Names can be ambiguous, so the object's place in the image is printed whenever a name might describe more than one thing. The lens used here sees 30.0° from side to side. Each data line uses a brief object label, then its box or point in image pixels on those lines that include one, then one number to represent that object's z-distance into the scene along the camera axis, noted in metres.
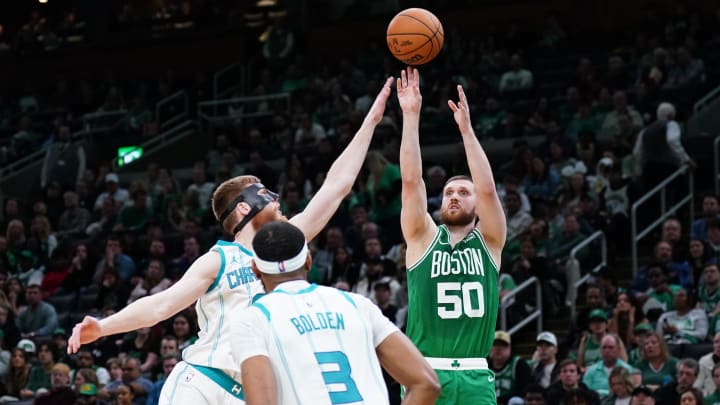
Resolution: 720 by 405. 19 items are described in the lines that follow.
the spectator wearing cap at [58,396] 15.80
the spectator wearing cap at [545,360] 14.38
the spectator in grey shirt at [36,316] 19.00
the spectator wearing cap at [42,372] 17.19
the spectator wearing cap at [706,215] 16.28
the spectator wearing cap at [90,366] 16.62
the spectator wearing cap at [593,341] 14.42
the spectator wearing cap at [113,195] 22.53
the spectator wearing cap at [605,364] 13.76
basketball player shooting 8.53
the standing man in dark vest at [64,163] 24.55
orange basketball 9.54
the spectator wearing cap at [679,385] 12.80
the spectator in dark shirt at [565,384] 13.28
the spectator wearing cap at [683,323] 14.41
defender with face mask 7.34
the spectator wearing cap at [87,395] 15.62
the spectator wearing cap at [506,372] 14.22
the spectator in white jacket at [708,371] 13.12
